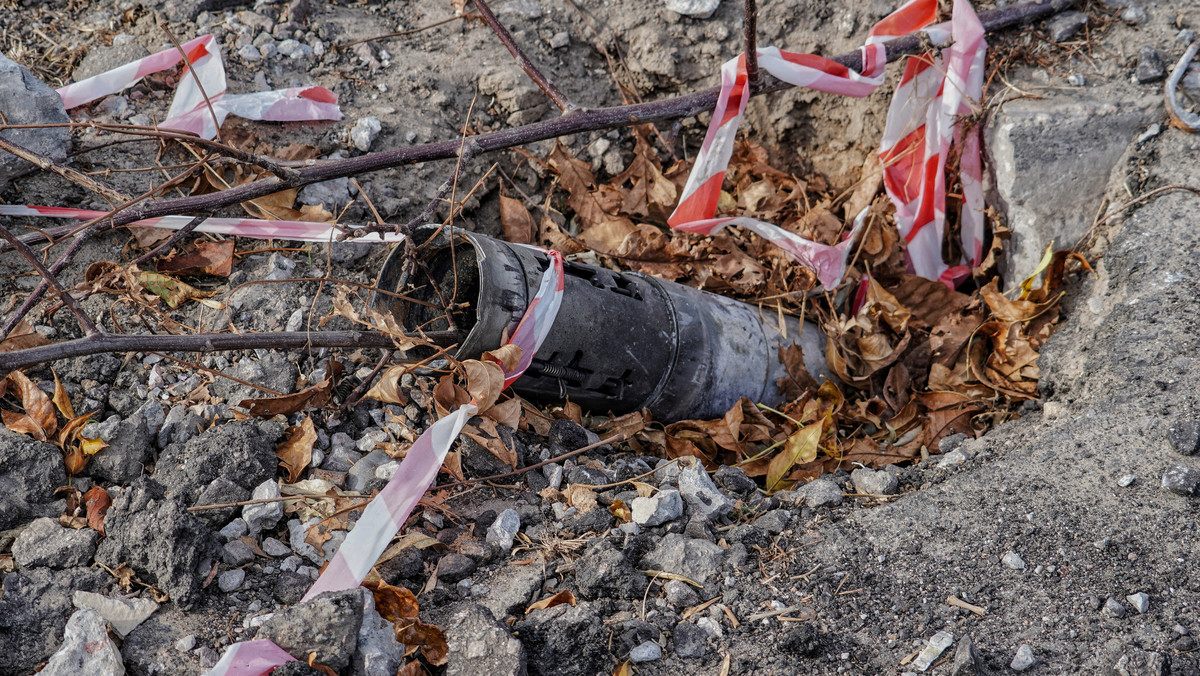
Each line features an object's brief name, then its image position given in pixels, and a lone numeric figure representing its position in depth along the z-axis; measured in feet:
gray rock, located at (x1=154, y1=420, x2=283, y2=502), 9.46
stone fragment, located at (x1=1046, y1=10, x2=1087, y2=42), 10.65
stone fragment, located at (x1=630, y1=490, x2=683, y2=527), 9.52
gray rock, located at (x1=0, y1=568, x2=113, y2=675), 9.13
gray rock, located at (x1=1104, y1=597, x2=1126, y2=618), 9.27
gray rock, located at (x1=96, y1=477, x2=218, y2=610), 9.24
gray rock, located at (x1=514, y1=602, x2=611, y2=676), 9.13
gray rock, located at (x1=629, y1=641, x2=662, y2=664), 9.18
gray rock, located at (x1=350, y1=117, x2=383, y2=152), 10.35
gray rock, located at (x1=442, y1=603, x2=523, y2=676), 9.07
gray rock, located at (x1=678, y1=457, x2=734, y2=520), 9.61
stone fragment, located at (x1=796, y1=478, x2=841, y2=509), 9.67
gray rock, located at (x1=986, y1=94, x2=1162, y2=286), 10.43
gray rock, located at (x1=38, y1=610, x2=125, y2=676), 9.07
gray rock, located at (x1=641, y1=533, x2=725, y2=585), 9.38
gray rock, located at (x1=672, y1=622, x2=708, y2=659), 9.20
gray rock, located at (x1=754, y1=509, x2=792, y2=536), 9.55
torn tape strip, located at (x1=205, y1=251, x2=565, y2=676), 9.04
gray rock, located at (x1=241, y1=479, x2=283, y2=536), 9.43
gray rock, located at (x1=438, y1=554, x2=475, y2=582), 9.38
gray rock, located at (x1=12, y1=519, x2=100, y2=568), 9.28
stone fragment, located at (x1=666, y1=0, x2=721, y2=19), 10.82
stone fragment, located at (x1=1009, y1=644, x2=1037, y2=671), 9.15
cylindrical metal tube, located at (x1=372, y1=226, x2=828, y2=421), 9.69
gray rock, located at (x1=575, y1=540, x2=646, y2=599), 9.32
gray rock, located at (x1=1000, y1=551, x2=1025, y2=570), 9.39
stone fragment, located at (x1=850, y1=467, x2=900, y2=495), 9.75
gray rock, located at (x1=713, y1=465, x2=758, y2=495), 9.81
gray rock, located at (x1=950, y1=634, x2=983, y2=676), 9.11
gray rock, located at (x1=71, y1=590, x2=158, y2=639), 9.19
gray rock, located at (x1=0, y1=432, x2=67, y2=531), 9.38
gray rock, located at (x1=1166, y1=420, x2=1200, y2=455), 9.60
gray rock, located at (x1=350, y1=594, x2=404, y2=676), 9.06
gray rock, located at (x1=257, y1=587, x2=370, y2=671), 9.05
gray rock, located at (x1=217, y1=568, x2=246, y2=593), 9.30
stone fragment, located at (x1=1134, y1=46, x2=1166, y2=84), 10.47
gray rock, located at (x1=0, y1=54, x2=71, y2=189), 9.93
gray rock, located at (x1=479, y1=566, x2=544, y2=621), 9.26
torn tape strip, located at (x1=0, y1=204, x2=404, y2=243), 9.90
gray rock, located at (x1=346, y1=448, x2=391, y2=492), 9.61
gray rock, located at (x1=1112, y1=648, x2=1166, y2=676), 9.10
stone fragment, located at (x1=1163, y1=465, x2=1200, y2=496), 9.51
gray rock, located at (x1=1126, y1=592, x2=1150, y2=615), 9.28
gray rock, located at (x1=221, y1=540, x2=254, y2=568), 9.34
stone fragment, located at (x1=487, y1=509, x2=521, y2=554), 9.47
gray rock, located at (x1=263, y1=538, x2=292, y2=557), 9.41
